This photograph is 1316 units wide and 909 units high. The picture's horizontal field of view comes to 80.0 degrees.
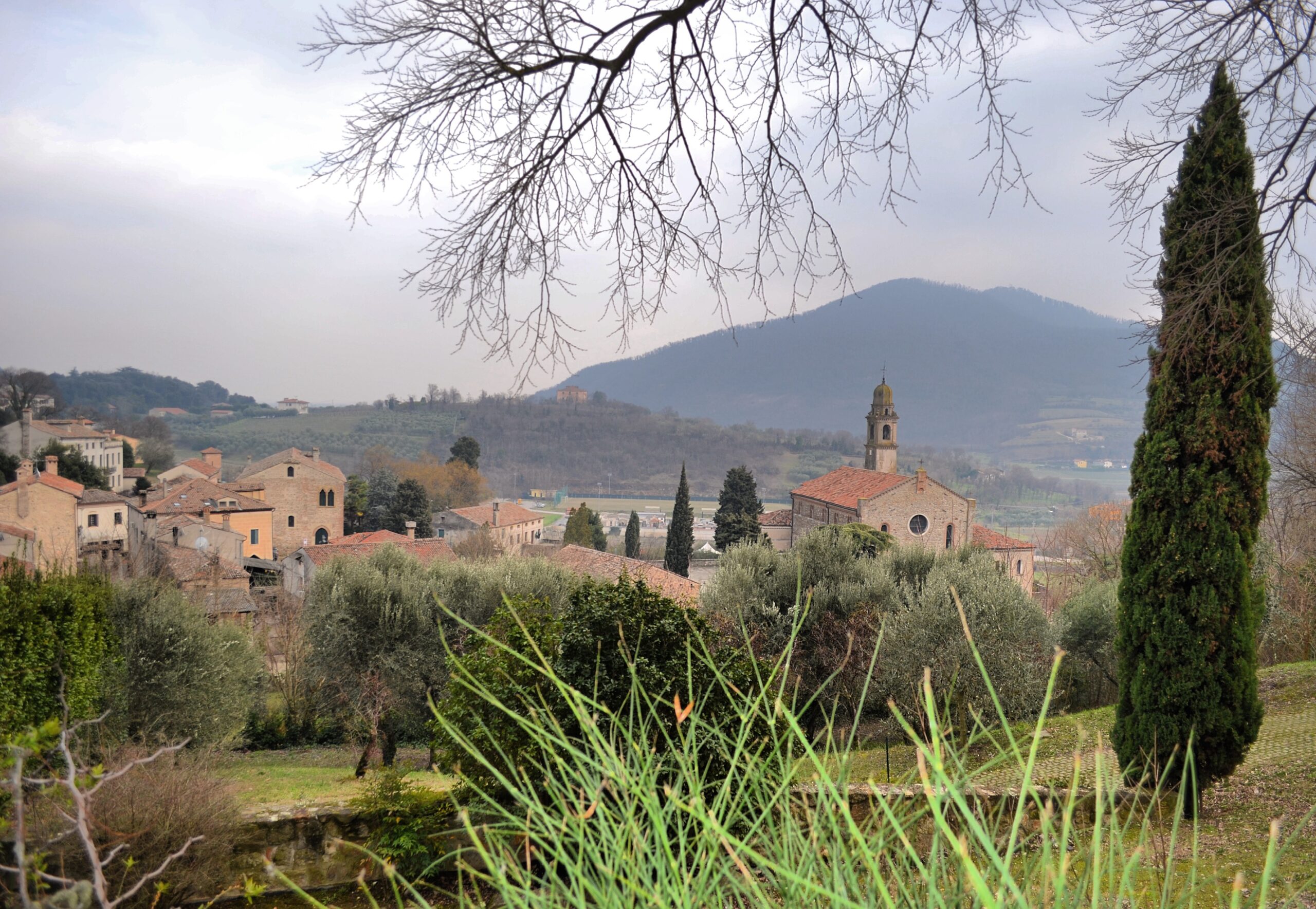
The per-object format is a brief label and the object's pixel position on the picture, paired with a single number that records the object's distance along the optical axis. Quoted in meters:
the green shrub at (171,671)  11.59
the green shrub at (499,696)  6.49
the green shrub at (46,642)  7.90
